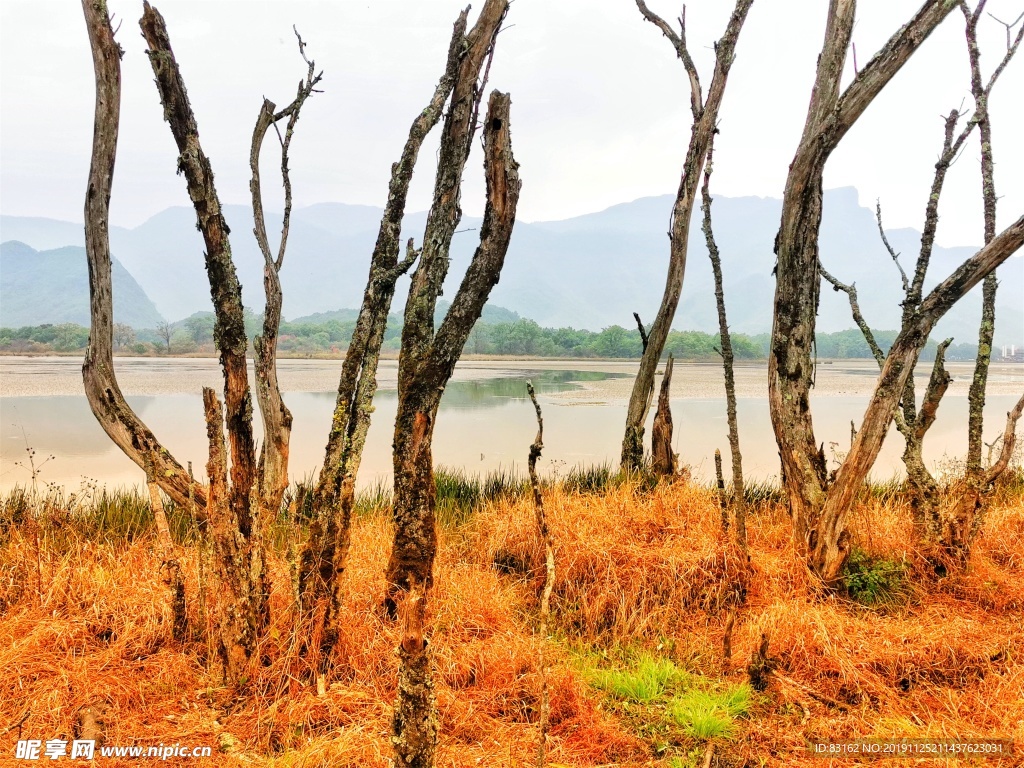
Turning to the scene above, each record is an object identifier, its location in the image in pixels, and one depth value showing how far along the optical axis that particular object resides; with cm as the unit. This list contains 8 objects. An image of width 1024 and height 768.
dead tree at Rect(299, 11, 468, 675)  310
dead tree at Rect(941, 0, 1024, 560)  433
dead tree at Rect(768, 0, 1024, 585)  382
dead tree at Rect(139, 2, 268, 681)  287
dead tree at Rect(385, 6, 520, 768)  307
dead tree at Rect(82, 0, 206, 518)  410
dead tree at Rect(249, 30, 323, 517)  531
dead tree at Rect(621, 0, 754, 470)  590
